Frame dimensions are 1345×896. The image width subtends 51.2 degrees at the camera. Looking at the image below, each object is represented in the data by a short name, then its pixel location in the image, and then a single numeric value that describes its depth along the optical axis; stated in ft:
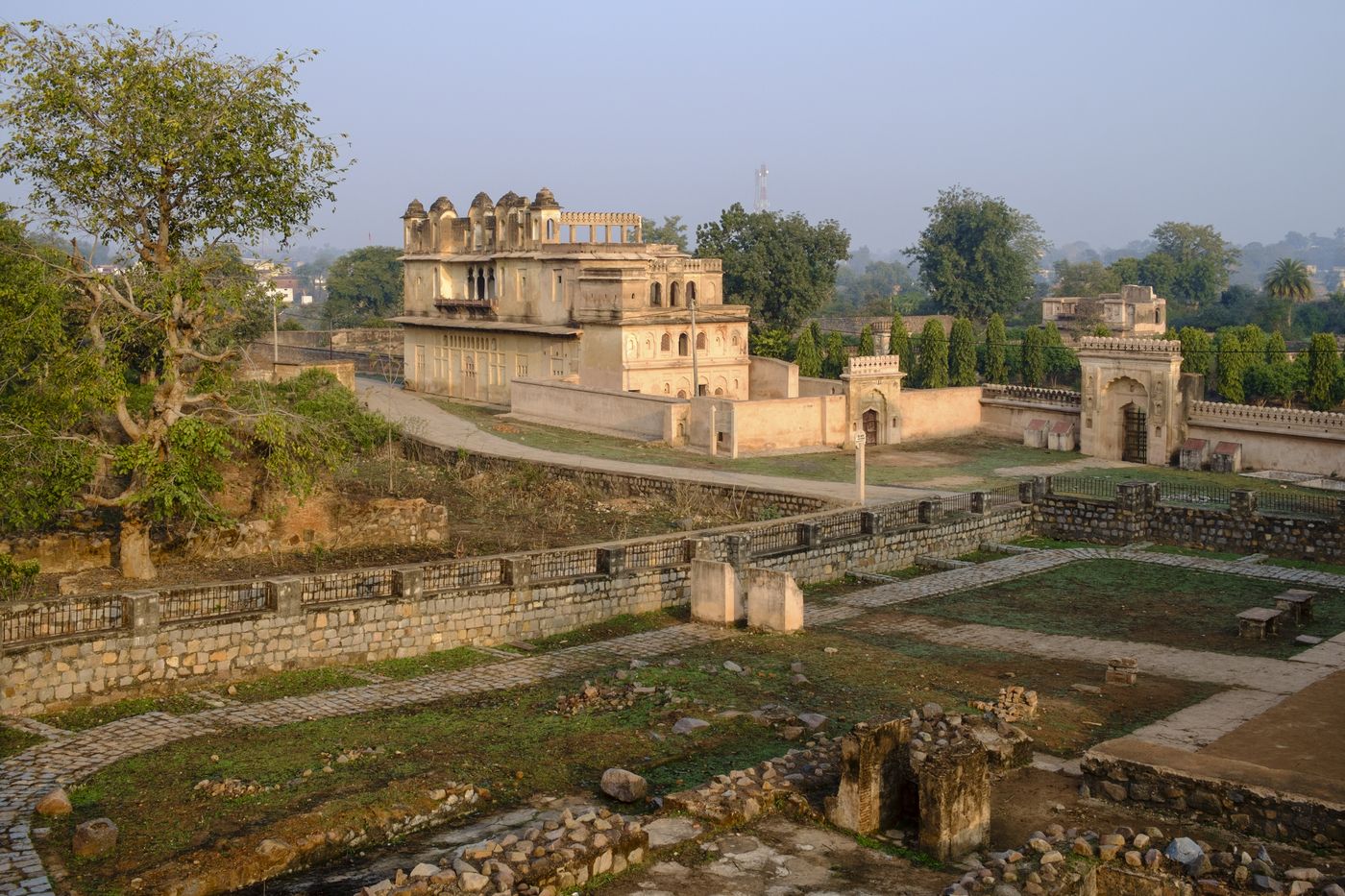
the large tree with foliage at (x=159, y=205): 67.00
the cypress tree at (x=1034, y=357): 176.45
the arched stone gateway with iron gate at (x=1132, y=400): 131.95
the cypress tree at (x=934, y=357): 172.35
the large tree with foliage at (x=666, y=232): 379.78
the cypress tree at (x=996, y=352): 178.40
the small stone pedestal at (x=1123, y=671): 55.16
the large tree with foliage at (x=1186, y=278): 360.89
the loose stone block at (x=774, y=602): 63.62
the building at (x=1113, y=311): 243.40
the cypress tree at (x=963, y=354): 175.42
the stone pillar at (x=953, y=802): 37.65
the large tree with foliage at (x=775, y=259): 211.20
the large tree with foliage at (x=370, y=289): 308.60
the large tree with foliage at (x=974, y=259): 274.98
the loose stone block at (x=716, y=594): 65.41
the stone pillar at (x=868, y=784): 39.11
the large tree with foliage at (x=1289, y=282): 299.17
